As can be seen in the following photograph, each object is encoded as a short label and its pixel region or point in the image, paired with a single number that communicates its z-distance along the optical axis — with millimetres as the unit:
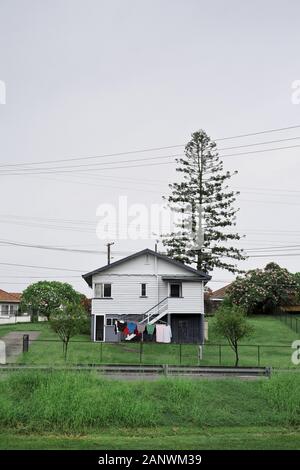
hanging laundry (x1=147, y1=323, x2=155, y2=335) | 43344
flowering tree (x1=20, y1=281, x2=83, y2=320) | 84125
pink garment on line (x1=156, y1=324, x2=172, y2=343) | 44438
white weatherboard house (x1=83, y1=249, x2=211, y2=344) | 46875
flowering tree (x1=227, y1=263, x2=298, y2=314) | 67750
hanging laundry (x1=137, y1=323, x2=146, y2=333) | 43688
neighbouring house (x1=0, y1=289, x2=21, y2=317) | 84188
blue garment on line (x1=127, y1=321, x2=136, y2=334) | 44625
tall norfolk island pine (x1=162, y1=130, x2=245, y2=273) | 62688
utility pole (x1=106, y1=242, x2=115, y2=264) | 61931
